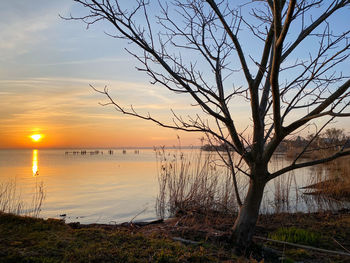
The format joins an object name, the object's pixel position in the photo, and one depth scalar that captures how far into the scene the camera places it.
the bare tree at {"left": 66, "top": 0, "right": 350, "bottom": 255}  2.92
